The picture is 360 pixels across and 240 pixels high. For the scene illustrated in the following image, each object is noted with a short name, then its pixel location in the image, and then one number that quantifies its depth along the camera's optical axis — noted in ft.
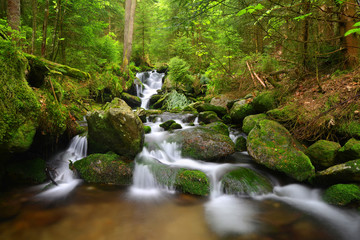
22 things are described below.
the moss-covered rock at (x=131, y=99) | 38.88
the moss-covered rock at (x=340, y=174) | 11.32
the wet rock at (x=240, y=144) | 19.79
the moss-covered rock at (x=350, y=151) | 11.96
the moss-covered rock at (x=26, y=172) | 13.07
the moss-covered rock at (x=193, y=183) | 13.62
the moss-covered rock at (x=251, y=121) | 20.02
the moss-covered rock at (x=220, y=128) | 21.72
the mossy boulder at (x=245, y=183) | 13.61
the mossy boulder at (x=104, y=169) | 14.61
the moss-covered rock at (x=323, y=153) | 13.34
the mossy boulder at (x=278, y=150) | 13.58
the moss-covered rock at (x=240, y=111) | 23.39
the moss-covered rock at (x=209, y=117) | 26.89
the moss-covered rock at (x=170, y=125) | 24.52
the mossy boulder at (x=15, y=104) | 10.14
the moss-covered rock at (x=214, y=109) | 29.14
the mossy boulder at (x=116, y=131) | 15.33
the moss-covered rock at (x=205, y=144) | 17.67
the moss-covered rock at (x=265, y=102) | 20.67
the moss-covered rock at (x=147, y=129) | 22.67
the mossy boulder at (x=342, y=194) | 11.25
